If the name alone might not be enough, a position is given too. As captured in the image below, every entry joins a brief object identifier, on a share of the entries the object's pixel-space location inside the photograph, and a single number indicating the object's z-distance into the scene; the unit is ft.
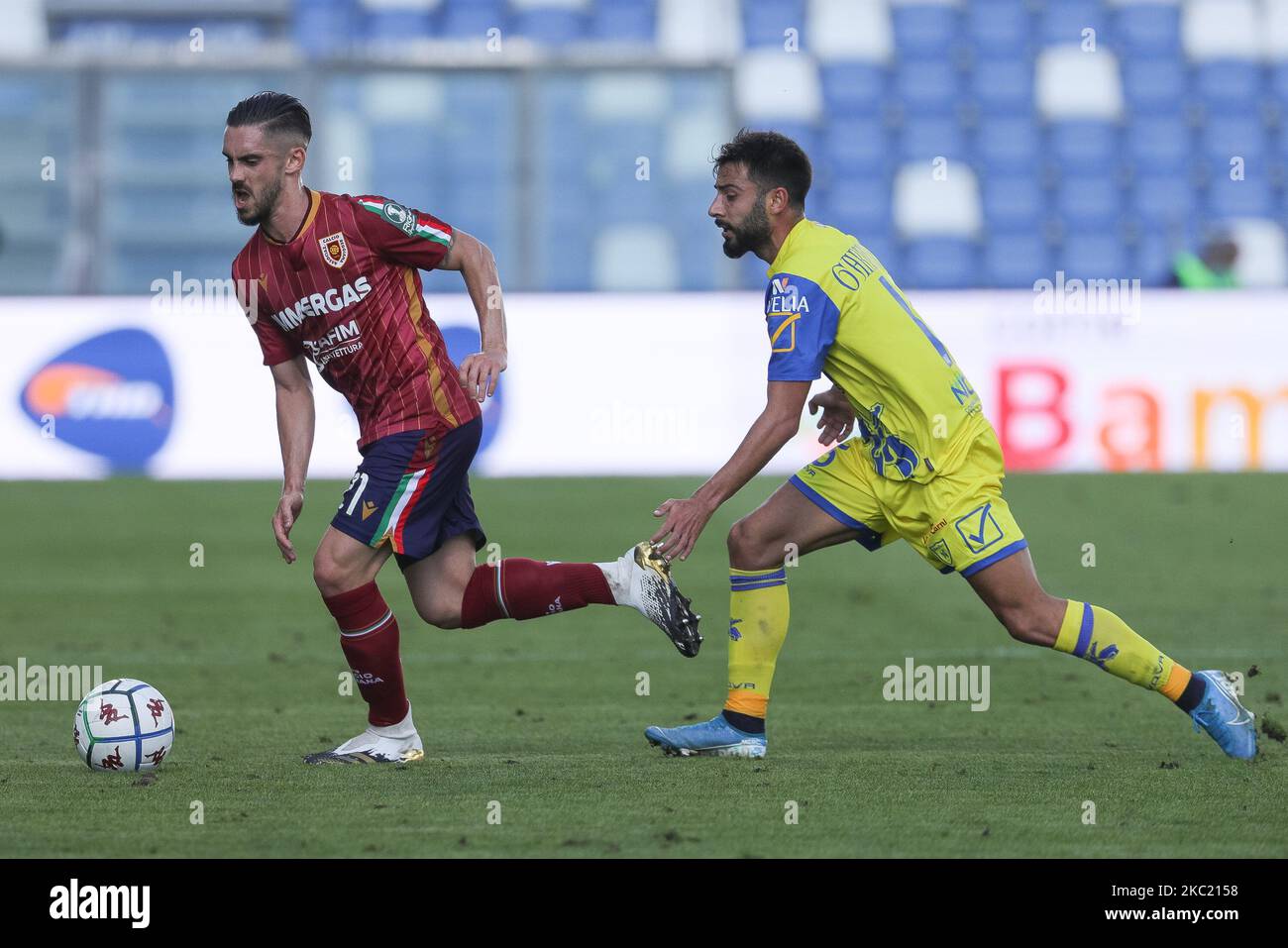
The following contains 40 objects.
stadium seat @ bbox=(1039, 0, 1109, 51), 62.95
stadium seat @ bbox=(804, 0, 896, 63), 63.00
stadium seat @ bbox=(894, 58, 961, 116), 62.08
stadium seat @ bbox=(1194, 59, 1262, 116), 62.69
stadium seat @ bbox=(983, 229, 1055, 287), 59.62
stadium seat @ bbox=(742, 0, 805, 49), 63.05
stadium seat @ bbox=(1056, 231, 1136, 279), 58.95
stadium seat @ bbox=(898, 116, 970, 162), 61.41
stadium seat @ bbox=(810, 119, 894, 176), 60.90
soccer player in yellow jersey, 18.17
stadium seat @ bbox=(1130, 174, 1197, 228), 60.29
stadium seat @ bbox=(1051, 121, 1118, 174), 61.52
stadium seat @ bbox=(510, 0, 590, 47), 62.08
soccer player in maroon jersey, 18.66
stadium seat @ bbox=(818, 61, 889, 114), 62.18
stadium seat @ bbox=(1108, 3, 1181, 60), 63.52
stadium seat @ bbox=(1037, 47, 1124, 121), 62.34
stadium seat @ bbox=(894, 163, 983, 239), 60.29
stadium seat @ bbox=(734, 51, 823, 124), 61.62
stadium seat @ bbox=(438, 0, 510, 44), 61.77
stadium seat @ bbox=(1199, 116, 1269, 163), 61.62
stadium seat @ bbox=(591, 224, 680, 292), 53.57
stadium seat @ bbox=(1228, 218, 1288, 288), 59.82
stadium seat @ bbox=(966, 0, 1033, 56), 63.00
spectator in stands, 49.44
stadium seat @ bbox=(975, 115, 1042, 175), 61.57
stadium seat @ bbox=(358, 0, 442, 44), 61.98
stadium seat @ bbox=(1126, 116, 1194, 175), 61.46
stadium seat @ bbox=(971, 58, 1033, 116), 62.34
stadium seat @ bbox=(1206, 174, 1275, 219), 60.59
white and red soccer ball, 18.38
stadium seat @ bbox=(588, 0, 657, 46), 61.67
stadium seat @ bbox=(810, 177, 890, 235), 59.41
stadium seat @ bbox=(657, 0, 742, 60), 60.98
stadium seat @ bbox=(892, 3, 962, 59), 63.05
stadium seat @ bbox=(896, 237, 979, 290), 59.47
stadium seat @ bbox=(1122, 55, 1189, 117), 62.64
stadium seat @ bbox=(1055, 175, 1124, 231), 60.39
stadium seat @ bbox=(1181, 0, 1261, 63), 63.57
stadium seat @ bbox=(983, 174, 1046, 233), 60.59
